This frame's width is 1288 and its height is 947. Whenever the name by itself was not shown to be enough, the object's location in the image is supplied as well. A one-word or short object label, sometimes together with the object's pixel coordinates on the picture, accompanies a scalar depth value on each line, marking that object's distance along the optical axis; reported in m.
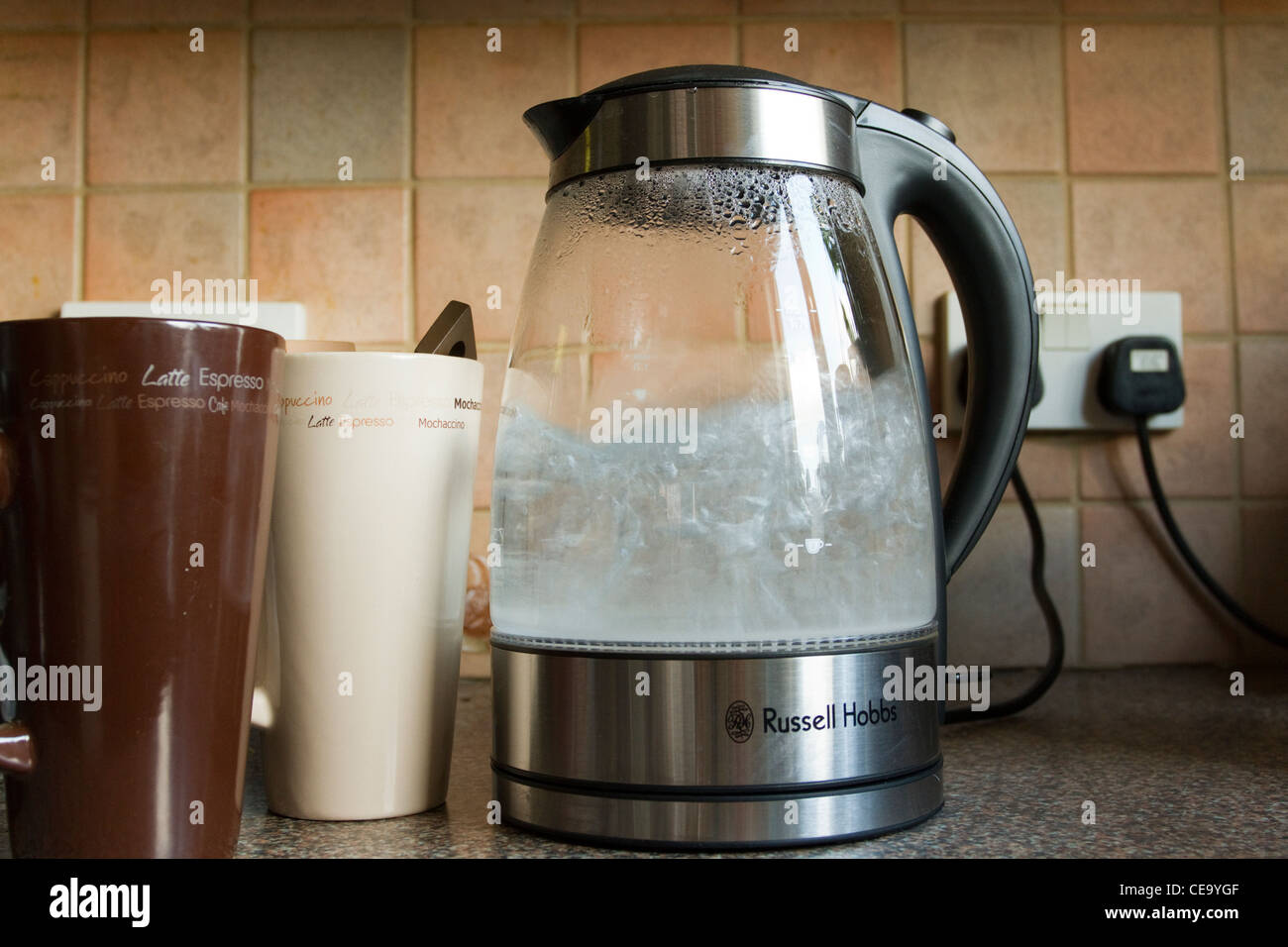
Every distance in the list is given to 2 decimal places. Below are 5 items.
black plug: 0.79
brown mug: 0.34
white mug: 0.43
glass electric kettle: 0.39
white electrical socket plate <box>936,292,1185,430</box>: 0.80
